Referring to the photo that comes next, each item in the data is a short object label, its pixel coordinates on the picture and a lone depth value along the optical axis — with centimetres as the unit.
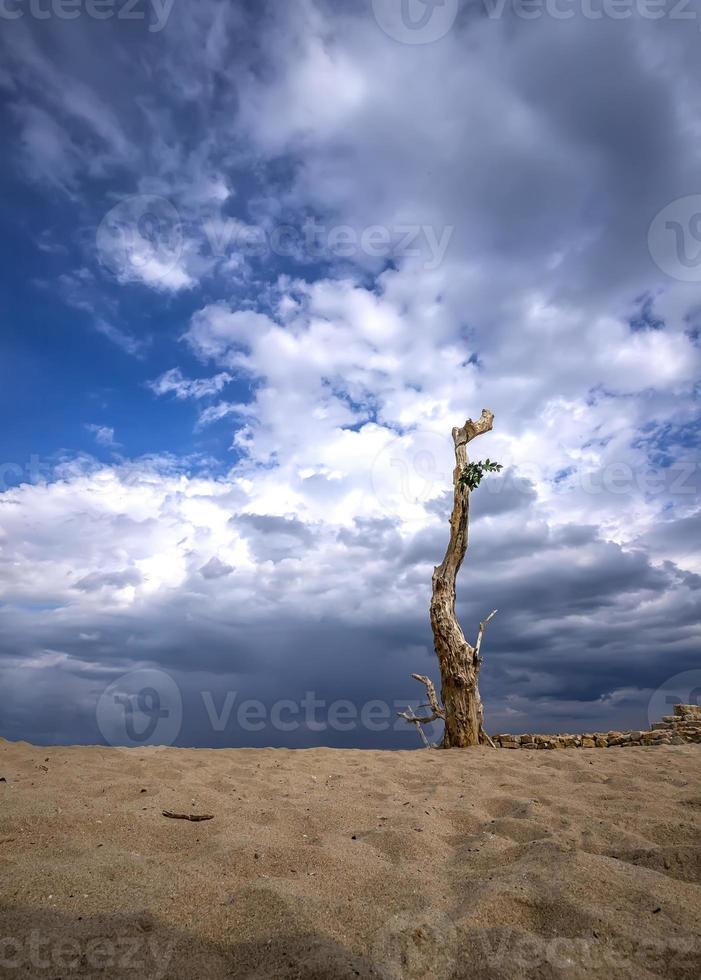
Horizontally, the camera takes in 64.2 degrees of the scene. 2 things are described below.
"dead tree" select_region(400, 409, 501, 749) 1083
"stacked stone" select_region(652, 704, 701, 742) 1062
